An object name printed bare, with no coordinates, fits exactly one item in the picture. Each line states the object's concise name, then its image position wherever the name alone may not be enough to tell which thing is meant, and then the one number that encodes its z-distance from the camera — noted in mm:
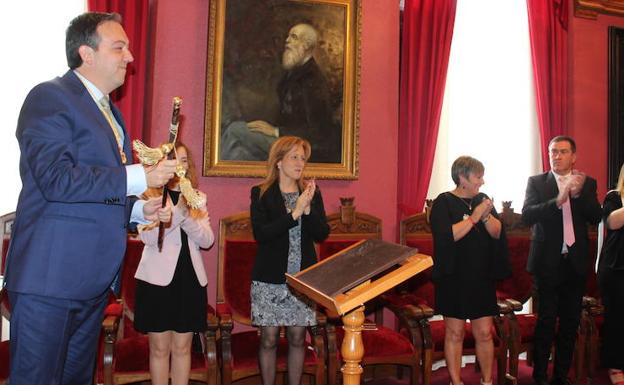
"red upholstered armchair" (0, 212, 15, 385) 3338
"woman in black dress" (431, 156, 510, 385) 3898
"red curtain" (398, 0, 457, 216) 5418
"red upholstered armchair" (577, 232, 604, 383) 4773
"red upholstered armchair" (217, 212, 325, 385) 3809
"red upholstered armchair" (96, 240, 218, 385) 3545
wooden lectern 2174
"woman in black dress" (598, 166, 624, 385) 4410
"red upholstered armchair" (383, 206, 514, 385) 4160
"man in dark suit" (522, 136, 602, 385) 4359
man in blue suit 1987
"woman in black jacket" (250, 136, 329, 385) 3678
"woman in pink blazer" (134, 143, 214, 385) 3404
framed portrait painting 4621
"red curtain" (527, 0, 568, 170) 5977
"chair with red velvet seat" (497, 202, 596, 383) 4441
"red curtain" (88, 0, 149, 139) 4484
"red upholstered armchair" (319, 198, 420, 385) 4020
